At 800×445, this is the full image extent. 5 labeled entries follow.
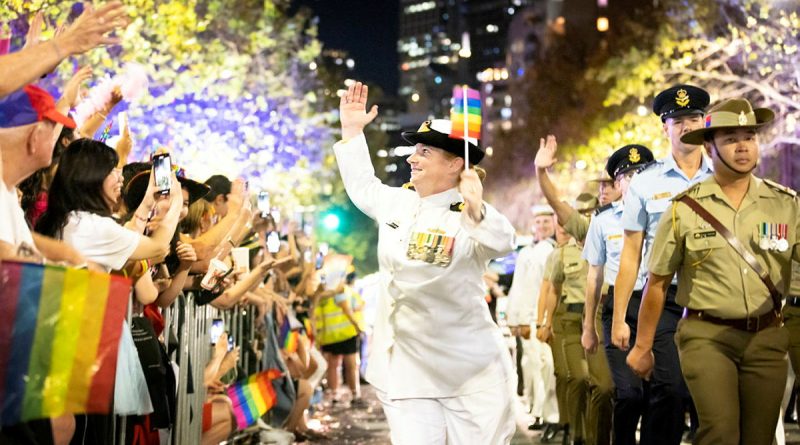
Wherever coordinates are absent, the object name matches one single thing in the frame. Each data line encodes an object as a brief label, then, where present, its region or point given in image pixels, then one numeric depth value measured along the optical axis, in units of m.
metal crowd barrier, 8.73
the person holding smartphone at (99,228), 6.09
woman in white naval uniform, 6.61
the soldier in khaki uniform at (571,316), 11.19
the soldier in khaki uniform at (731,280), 6.52
